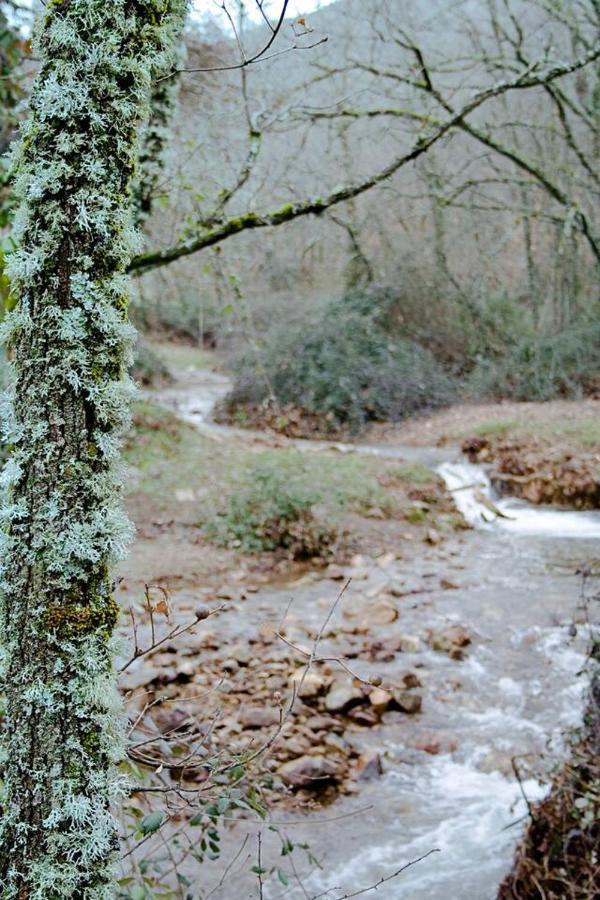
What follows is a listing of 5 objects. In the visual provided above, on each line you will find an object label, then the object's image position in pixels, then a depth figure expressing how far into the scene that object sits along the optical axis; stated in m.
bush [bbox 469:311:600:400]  14.16
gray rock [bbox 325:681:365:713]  4.45
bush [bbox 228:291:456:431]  14.60
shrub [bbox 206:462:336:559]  7.88
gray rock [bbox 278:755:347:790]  3.69
